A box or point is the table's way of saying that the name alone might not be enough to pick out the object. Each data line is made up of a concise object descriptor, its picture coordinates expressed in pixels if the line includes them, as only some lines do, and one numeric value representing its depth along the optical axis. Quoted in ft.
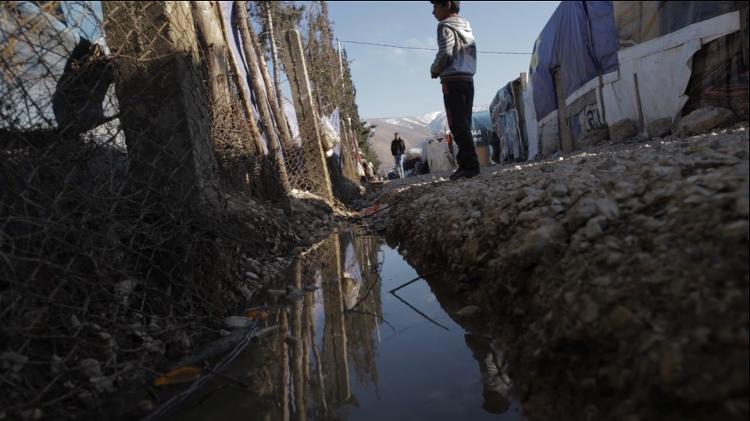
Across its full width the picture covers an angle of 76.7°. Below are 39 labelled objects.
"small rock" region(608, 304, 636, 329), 3.28
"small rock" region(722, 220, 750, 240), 3.21
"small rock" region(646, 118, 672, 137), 19.41
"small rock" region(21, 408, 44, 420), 4.10
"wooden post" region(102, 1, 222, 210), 6.86
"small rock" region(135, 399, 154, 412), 4.43
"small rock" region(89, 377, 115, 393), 4.66
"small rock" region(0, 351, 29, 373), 4.25
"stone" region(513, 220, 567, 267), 4.82
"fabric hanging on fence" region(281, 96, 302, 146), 18.40
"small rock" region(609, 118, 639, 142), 22.29
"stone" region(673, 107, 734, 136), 16.01
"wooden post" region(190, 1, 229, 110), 11.46
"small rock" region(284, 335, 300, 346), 5.79
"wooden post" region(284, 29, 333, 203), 18.53
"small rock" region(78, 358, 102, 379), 4.74
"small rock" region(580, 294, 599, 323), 3.54
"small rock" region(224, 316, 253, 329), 6.32
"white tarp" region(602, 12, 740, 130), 17.18
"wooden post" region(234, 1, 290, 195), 13.99
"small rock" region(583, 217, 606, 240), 4.44
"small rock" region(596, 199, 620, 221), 4.61
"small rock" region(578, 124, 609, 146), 24.97
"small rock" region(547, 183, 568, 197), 6.24
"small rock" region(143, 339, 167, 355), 5.32
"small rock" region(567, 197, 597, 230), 4.83
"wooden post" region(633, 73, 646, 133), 21.63
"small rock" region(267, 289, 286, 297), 7.84
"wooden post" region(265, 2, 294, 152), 17.21
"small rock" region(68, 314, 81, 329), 4.88
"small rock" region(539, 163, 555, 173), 10.41
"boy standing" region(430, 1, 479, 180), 14.16
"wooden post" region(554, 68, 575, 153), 30.73
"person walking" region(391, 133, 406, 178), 53.67
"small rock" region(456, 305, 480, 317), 5.85
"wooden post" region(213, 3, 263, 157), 13.35
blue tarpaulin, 23.35
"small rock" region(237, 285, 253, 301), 7.59
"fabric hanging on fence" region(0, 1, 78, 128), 4.94
